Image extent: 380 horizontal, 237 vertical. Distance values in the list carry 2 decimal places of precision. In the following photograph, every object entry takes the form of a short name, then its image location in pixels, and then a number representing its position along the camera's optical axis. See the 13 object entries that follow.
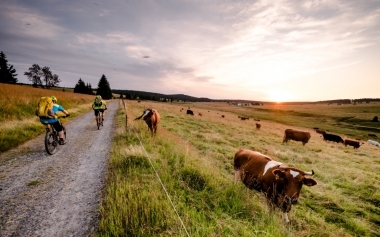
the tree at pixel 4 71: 62.53
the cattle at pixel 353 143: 25.36
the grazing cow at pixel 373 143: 33.55
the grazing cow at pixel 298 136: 21.11
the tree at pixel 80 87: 85.06
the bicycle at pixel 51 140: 8.01
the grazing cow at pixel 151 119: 13.00
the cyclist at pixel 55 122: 8.33
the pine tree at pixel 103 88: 82.00
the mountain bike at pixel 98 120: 14.33
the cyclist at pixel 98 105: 14.12
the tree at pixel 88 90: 89.21
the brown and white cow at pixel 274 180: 4.98
